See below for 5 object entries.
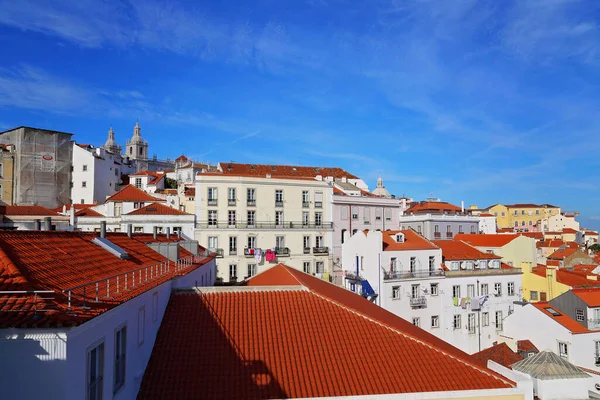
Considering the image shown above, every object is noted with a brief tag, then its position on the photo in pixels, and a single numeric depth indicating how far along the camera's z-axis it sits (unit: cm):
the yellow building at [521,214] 12162
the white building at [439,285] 3703
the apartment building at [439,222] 5588
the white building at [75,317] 638
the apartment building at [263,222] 4384
